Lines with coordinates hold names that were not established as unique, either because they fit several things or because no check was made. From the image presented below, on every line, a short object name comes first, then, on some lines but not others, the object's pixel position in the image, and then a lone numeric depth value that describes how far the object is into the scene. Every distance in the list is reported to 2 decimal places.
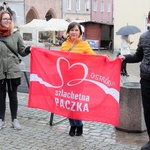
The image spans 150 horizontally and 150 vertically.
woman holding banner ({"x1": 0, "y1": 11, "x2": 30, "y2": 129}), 5.54
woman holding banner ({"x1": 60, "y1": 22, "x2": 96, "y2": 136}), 5.21
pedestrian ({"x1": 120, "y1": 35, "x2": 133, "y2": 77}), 13.73
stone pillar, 5.60
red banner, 4.99
